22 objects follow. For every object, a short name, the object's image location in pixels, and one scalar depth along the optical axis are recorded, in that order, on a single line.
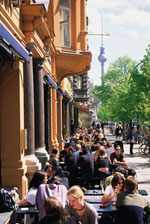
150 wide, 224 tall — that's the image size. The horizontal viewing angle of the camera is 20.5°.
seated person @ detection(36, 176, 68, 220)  6.18
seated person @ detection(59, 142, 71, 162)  12.73
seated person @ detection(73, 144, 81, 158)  12.76
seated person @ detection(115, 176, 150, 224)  5.57
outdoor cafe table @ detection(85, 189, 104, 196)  7.82
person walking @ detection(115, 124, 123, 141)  33.88
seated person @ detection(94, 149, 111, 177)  11.54
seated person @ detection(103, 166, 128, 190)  7.96
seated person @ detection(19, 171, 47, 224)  6.75
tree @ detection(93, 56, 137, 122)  69.57
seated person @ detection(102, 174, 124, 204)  6.93
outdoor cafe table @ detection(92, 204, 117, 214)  6.54
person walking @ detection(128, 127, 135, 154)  23.84
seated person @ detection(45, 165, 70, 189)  8.28
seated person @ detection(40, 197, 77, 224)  4.21
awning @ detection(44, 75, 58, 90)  14.67
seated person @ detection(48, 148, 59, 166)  9.65
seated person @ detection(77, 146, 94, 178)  11.45
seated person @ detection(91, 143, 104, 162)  12.32
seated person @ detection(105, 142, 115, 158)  13.69
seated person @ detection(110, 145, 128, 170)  12.02
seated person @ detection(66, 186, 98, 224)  5.18
